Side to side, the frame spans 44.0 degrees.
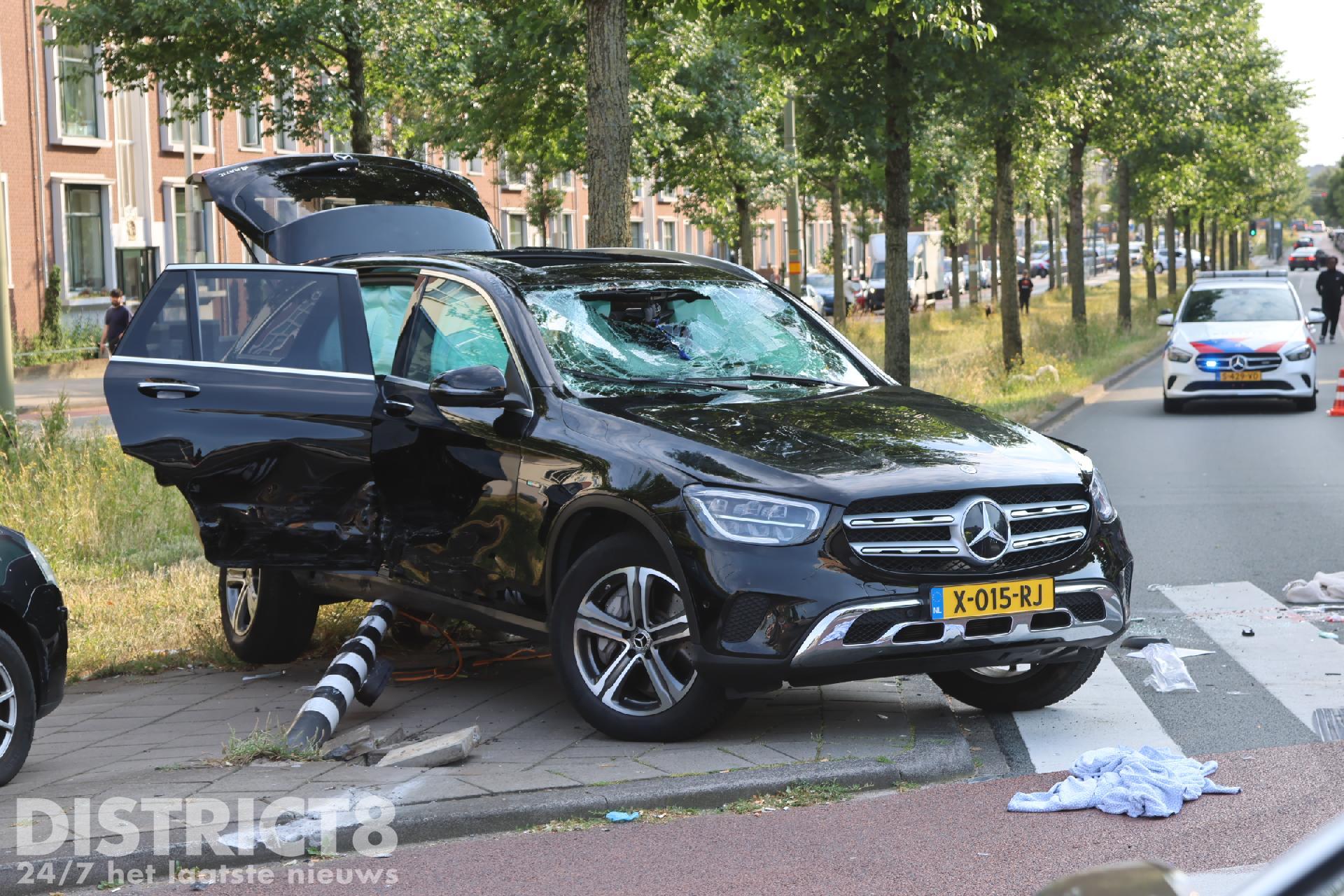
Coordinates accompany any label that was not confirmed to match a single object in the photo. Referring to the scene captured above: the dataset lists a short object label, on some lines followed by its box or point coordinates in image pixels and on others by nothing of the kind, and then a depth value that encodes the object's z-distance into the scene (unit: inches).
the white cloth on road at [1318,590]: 346.9
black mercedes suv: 225.3
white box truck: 2527.1
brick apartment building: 1448.1
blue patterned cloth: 205.0
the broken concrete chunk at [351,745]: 235.8
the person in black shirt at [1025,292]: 2071.9
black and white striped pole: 241.8
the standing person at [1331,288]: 1486.2
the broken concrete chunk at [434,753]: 228.7
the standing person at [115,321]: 1206.3
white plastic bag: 275.9
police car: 848.3
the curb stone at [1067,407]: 780.0
